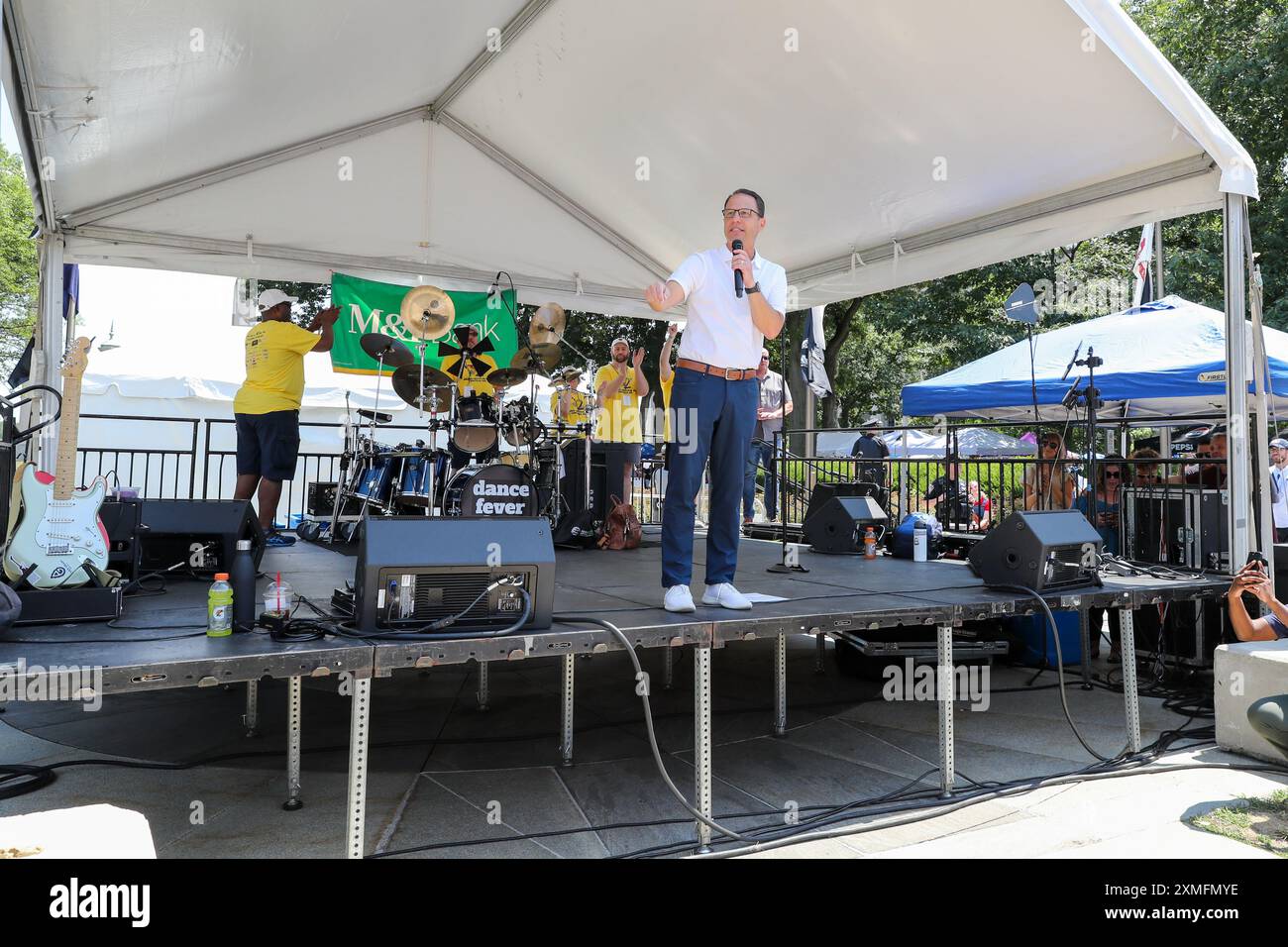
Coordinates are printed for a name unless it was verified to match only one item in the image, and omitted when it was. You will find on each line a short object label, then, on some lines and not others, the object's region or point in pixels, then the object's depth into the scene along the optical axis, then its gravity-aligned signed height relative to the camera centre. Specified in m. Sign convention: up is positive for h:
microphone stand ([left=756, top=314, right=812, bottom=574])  4.62 -0.32
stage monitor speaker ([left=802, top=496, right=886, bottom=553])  5.79 -0.09
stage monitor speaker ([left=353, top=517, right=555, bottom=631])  2.51 -0.20
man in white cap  5.40 +0.68
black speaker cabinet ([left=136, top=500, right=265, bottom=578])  3.82 -0.13
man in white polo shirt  3.10 +0.47
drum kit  5.84 +0.55
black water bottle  2.47 -0.25
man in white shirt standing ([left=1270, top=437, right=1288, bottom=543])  7.39 +0.33
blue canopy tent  6.27 +1.20
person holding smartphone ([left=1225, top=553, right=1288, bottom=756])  3.77 -0.46
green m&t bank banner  7.17 +1.69
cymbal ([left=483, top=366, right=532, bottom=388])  6.51 +1.05
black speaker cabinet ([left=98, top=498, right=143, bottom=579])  3.60 -0.09
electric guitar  2.71 -0.08
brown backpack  6.23 -0.16
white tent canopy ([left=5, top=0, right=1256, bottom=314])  3.92 +2.28
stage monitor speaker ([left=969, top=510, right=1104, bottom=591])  3.71 -0.19
